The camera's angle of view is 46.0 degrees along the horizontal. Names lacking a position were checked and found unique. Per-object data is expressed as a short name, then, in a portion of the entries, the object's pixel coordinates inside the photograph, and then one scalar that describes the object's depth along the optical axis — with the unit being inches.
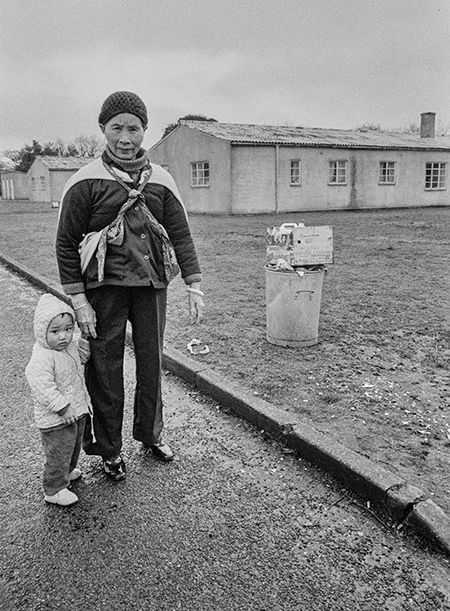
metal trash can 192.4
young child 107.3
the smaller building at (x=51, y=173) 1663.4
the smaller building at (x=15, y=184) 2166.2
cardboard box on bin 190.5
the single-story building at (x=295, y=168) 936.3
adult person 111.5
